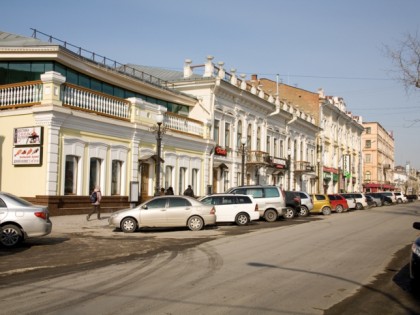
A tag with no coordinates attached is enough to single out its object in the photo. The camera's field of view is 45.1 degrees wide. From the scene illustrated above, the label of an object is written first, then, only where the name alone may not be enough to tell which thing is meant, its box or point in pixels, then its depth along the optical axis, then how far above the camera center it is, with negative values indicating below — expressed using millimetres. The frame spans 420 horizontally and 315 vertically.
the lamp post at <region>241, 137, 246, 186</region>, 31659 +3011
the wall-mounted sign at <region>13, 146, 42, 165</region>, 22859 +1587
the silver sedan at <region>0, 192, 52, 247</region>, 13938 -885
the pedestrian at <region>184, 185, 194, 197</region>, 28672 +18
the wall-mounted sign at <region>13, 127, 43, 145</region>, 22766 +2485
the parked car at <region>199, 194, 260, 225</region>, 23020 -650
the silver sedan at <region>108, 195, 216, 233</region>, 19312 -886
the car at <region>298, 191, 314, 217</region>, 31984 -639
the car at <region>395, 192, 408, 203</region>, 69625 -239
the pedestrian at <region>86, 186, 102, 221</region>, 23062 -363
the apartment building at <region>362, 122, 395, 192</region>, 110500 +8121
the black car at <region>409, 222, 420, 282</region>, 8016 -1068
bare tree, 30500 +6901
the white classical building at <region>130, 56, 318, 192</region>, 37625 +5913
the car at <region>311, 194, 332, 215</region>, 35156 -748
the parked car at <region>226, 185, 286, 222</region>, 26016 -330
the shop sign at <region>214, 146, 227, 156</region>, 37531 +3152
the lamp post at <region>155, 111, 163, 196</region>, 22844 +2035
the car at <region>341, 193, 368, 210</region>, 43812 -375
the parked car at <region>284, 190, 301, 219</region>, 29078 -595
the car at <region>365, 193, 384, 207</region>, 54709 -451
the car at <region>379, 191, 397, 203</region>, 63156 +17
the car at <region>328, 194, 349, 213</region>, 38281 -652
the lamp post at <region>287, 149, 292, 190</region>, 53444 +1778
